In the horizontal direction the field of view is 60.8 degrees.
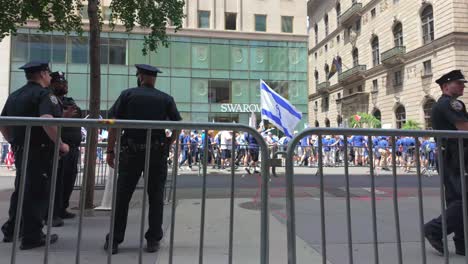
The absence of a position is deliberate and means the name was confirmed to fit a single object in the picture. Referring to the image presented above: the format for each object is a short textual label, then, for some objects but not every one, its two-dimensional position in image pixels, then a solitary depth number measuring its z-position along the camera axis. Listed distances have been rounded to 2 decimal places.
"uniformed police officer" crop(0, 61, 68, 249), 4.08
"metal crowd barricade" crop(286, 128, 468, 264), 3.18
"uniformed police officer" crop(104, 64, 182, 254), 4.01
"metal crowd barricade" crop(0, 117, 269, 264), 3.10
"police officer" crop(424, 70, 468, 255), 3.81
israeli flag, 9.70
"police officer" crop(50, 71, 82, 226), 5.15
